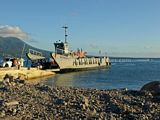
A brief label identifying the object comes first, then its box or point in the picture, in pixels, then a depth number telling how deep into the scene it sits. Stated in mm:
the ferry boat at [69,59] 35175
